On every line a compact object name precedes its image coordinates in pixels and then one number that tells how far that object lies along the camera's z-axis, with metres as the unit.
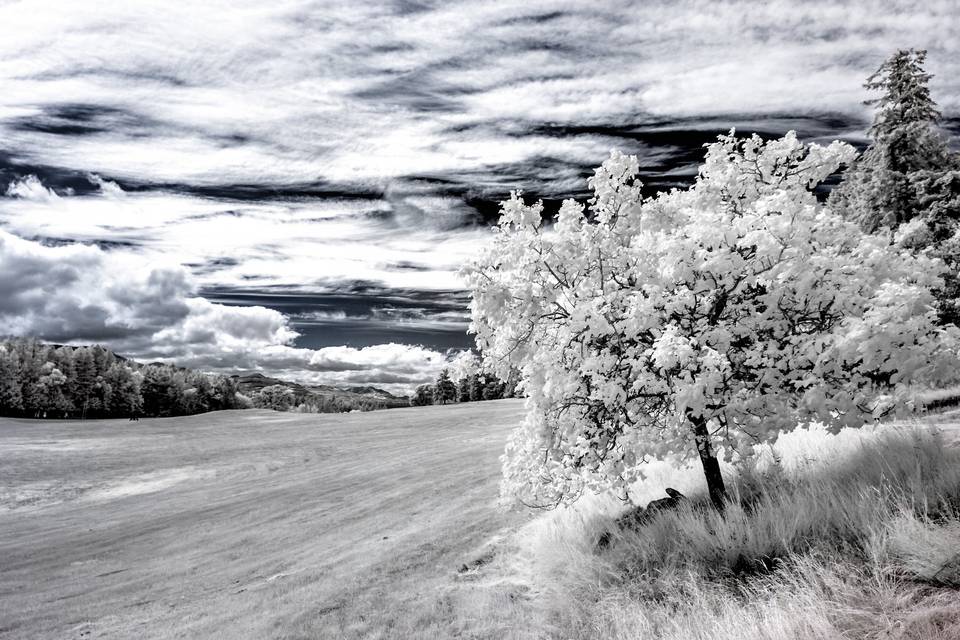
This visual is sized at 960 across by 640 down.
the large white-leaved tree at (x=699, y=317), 7.46
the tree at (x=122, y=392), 78.25
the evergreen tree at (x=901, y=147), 22.11
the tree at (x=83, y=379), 76.19
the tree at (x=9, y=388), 68.44
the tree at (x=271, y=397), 120.75
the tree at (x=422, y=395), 102.50
